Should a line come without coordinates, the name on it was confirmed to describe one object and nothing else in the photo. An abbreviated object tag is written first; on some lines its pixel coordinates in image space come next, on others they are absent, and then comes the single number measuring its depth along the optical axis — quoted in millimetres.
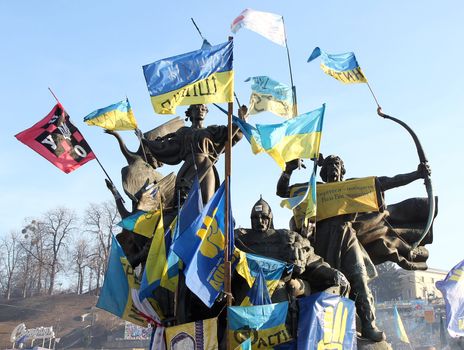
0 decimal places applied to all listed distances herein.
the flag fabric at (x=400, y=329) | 23047
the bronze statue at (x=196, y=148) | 10242
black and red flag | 10383
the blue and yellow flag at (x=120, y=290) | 9438
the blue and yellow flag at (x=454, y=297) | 12805
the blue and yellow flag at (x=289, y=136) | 9422
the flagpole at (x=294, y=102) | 11516
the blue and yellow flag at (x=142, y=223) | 9492
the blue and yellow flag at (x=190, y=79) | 8992
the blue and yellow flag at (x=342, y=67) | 11586
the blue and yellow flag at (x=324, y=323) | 8273
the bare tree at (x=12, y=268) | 73188
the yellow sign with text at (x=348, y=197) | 10578
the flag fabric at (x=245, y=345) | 7418
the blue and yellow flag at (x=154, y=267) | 8617
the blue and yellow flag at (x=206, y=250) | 8195
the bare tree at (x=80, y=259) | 67812
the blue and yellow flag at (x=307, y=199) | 9461
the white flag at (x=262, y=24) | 10594
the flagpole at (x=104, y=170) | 10414
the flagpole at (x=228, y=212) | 8133
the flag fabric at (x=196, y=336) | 8047
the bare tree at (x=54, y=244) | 66625
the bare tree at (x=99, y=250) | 57562
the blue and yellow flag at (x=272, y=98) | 11516
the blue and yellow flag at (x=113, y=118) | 10789
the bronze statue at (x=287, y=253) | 8961
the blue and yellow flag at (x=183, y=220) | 8898
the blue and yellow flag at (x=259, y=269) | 8422
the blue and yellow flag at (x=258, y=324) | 7844
